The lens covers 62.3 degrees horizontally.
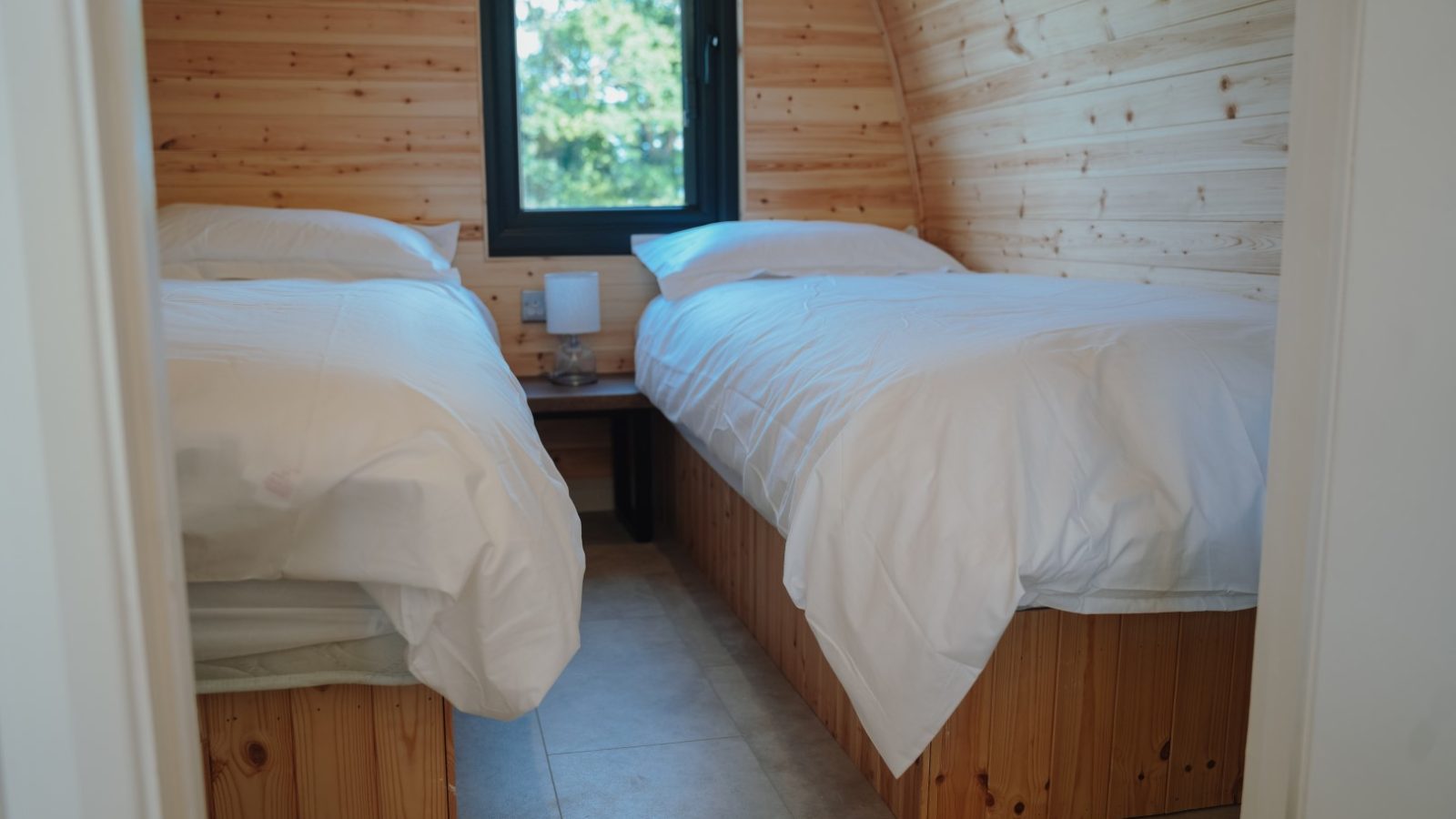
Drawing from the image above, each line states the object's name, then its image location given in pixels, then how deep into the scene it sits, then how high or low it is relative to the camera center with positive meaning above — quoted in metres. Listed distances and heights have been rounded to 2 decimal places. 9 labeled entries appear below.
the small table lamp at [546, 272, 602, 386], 3.35 -0.30
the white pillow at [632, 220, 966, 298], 3.17 -0.13
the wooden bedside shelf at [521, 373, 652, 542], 3.18 -0.61
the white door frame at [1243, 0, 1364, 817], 0.92 -0.15
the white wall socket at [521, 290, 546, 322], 3.51 -0.29
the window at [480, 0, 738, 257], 3.51 +0.25
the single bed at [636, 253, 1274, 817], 1.51 -0.43
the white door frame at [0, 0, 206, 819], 0.70 -0.13
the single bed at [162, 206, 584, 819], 1.31 -0.39
